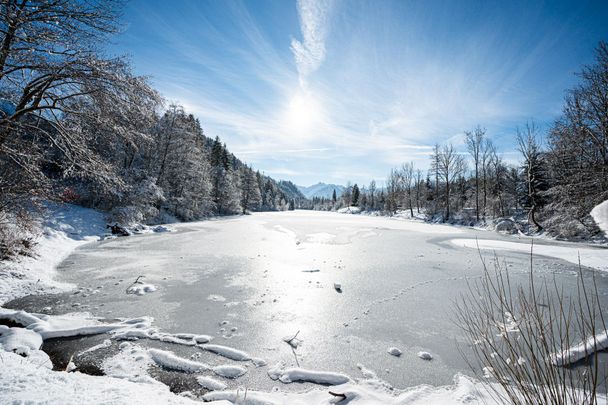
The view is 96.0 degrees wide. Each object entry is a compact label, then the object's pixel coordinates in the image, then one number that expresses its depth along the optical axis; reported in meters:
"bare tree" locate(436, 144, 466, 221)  38.75
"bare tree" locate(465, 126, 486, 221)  34.88
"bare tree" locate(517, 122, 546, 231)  24.05
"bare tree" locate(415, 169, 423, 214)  54.16
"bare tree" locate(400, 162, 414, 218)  58.58
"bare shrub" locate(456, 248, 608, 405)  1.94
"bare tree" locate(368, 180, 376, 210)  85.61
